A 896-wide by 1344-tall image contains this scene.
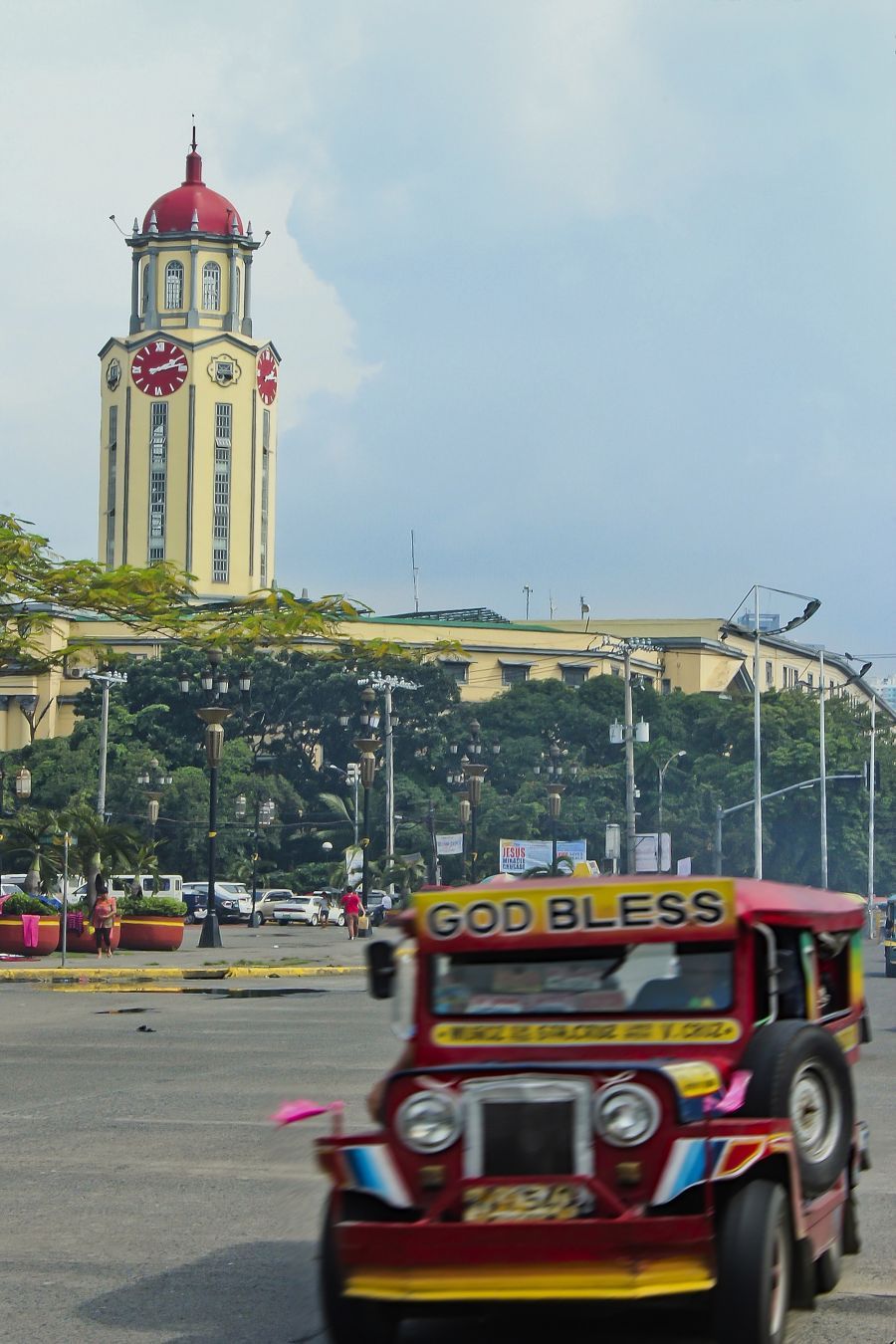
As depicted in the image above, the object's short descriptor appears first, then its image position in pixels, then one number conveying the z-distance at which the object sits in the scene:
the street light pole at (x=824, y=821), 91.31
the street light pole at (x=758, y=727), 67.00
